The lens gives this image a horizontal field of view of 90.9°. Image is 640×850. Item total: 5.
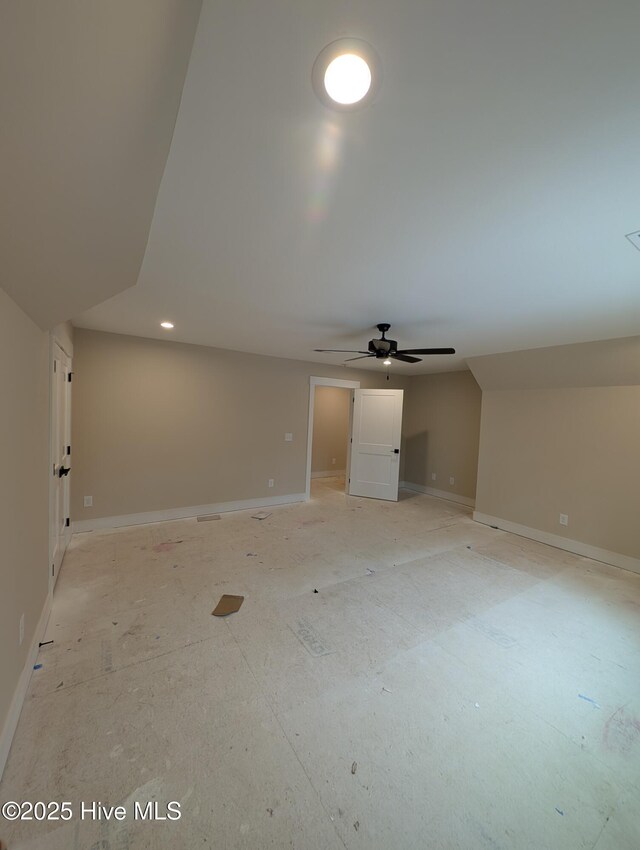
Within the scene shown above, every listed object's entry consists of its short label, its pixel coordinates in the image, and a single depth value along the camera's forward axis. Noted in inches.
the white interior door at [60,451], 97.4
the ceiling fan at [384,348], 114.5
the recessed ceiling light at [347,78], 31.1
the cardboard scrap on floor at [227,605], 91.4
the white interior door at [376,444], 214.7
